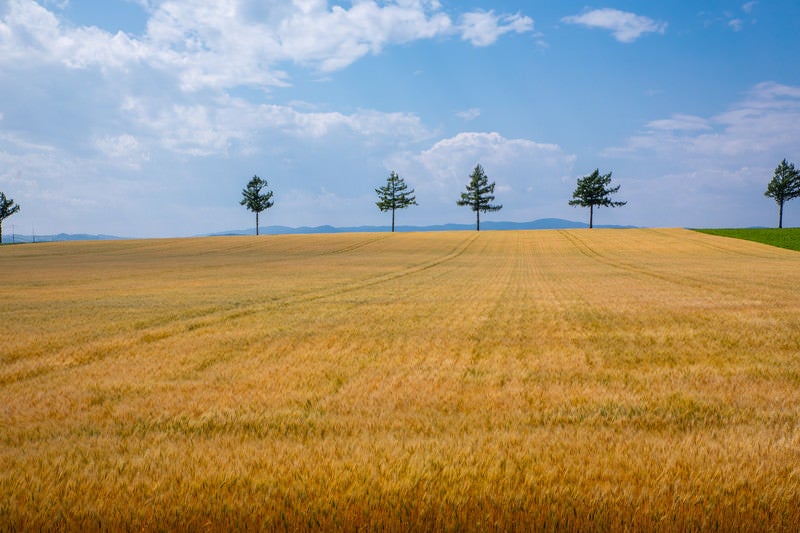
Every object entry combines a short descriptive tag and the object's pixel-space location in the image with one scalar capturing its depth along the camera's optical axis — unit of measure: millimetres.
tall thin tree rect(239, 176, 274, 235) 103938
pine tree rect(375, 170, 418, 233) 106375
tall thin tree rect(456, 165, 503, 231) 105644
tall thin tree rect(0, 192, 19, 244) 102188
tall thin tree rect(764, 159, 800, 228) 100188
